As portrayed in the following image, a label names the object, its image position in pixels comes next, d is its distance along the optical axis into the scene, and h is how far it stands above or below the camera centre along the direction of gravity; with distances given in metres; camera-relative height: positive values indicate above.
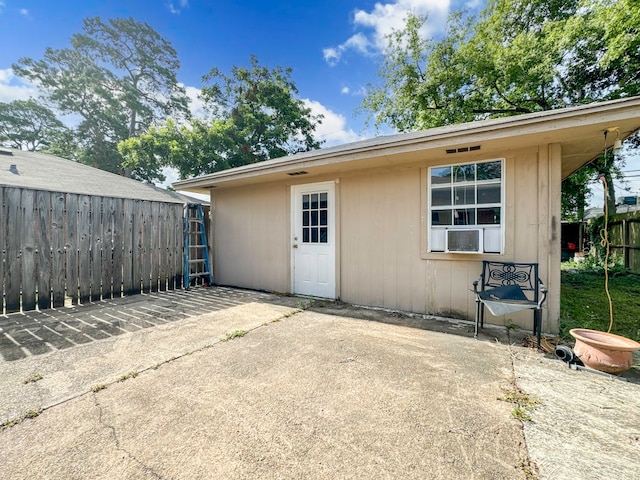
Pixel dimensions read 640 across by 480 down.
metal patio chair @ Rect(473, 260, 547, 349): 2.88 -0.59
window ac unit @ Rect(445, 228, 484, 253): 3.62 +0.01
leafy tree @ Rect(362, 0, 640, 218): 7.09 +5.44
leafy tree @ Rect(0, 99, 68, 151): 17.28 +7.58
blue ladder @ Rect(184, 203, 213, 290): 6.31 -0.15
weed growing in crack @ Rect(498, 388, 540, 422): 1.78 -1.15
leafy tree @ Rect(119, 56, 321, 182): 13.39 +5.89
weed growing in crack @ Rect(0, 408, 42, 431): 1.67 -1.13
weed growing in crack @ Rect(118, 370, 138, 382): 2.23 -1.13
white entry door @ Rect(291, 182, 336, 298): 5.01 +0.01
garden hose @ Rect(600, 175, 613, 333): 3.06 +0.69
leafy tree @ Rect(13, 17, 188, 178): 17.33 +10.36
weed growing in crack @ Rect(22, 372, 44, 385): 2.18 -1.12
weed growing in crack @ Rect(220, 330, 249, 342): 3.13 -1.12
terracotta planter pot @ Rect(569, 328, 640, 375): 2.29 -0.97
